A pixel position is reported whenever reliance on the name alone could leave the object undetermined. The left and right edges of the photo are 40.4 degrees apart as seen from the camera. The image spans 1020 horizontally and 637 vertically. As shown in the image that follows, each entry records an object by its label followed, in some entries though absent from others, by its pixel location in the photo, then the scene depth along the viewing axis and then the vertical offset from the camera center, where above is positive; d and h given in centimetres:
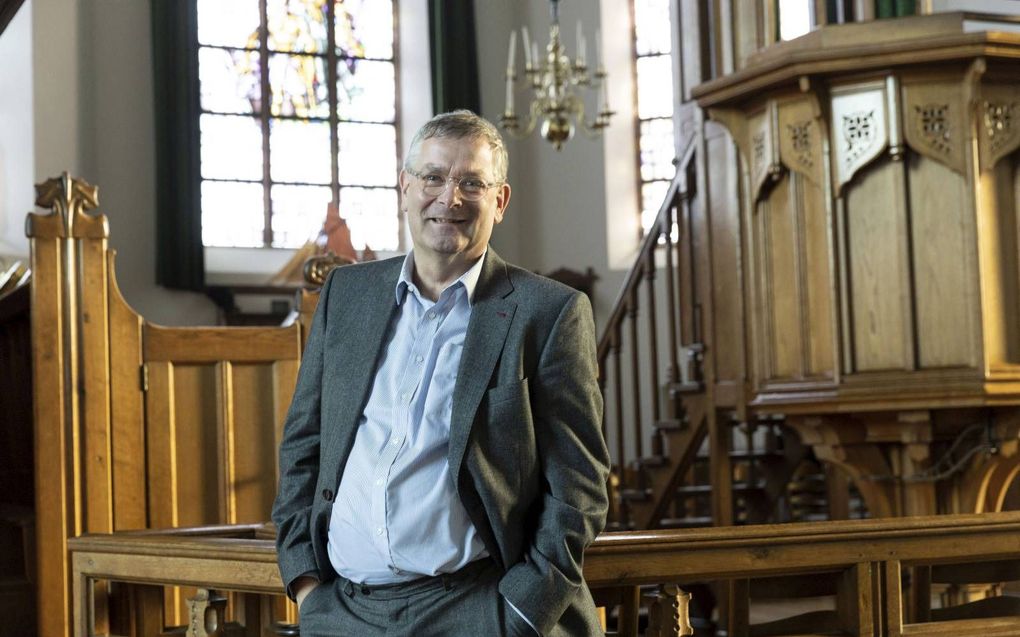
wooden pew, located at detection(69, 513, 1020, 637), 271 -44
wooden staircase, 706 -51
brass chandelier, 929 +176
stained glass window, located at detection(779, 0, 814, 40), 636 +150
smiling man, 215 -15
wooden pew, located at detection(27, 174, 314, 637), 453 -15
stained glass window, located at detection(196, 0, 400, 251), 1310 +232
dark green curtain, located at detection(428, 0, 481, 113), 1334 +284
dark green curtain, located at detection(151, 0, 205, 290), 1202 +185
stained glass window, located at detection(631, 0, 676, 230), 1331 +236
